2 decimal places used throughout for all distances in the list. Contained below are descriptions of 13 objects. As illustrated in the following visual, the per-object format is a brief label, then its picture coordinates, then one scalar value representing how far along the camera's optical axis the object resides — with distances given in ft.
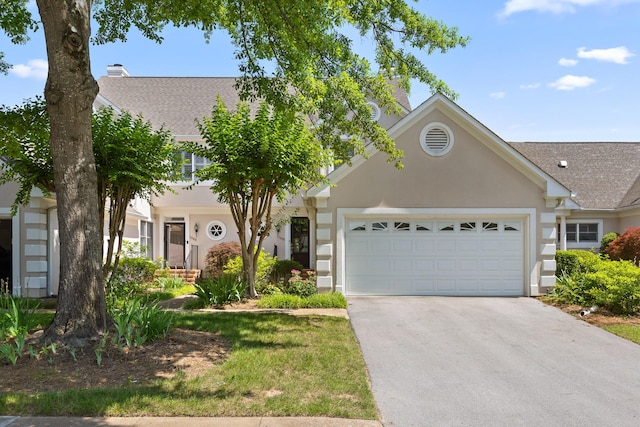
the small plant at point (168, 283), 55.31
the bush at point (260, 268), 49.64
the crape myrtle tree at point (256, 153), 40.37
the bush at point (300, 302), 41.91
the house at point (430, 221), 46.98
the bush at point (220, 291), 41.91
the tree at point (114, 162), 38.37
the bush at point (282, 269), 52.60
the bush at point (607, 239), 68.74
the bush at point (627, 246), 60.08
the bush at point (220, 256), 61.26
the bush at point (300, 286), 45.57
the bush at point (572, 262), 49.70
